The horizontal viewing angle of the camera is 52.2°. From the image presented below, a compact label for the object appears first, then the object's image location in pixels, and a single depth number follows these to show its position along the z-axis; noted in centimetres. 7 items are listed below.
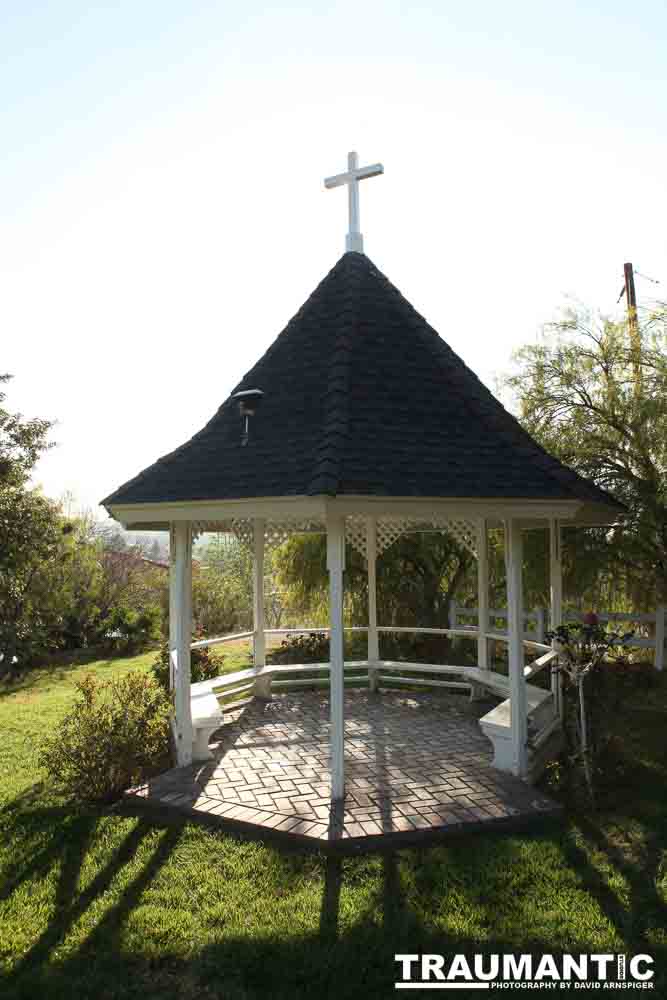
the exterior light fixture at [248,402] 693
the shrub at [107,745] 636
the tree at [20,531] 1430
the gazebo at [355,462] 605
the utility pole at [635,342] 1163
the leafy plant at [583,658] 612
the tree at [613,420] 1120
